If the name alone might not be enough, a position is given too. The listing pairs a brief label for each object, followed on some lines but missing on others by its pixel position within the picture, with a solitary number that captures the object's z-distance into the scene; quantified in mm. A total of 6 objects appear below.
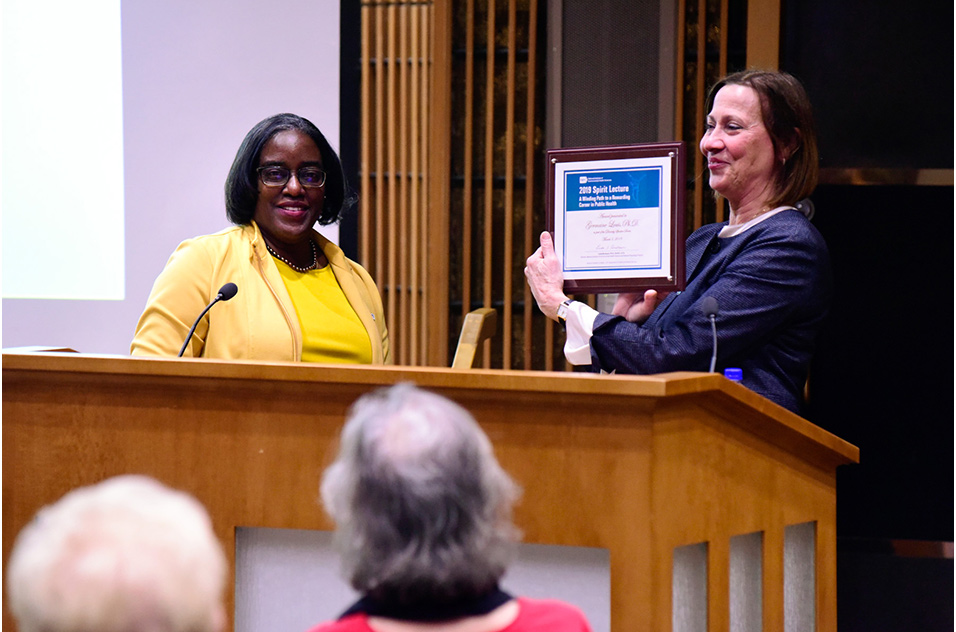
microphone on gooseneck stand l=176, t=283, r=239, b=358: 4871
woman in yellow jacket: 5138
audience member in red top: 3969
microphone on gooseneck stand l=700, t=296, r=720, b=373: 4657
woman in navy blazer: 4817
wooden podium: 4470
